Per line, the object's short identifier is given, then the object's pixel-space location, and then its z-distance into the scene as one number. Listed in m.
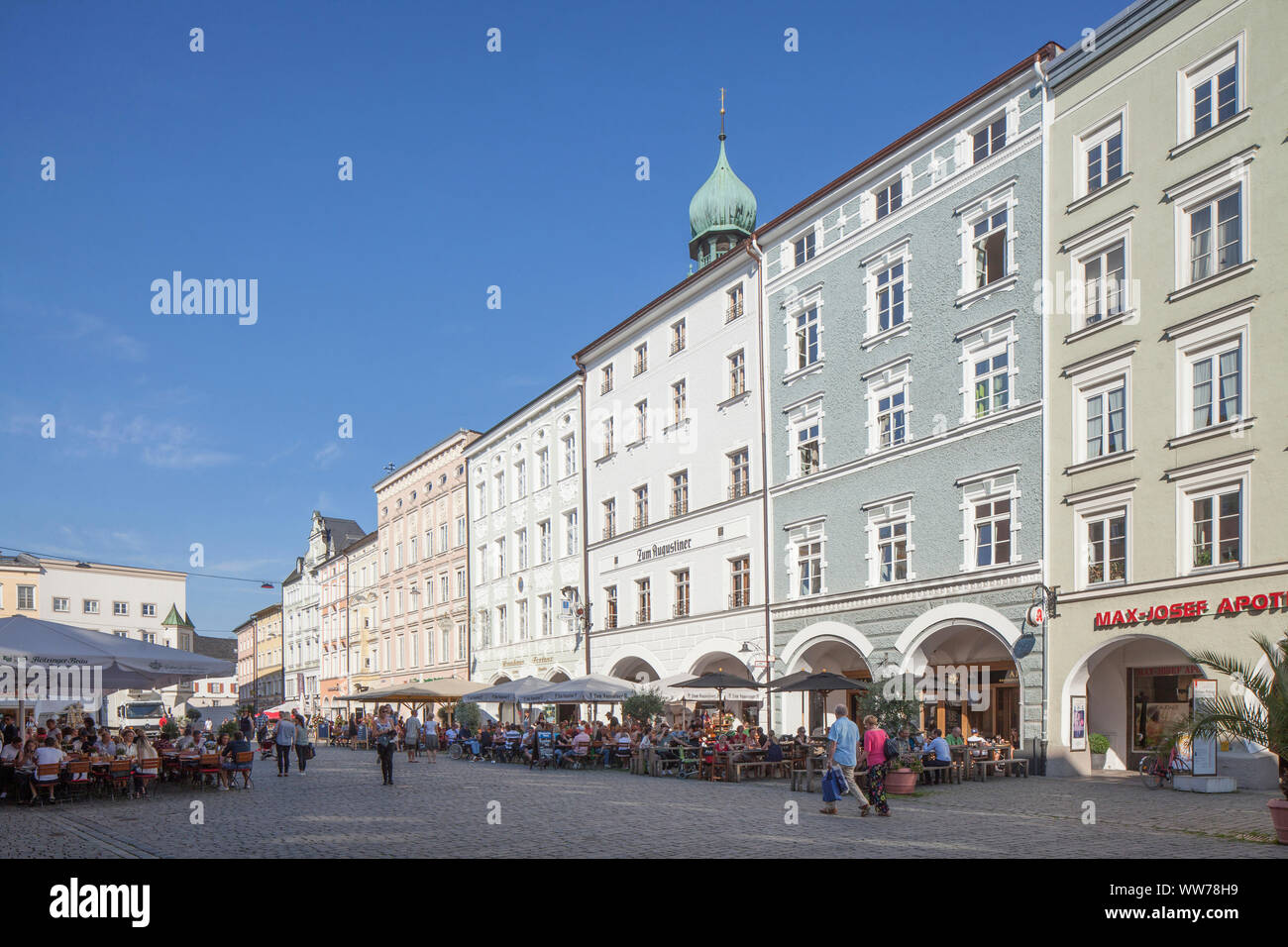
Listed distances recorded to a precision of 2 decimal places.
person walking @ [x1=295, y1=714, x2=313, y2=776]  29.83
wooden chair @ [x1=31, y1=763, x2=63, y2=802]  20.75
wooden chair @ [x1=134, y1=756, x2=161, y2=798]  22.14
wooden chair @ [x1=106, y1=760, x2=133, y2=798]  22.02
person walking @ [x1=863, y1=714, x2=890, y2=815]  17.70
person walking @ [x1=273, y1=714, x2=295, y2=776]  28.95
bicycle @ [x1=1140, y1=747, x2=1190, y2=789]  20.94
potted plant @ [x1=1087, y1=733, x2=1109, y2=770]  25.11
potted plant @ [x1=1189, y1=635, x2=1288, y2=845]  13.16
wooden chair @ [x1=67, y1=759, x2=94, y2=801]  21.34
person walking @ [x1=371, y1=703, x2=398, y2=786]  24.89
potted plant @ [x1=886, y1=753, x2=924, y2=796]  20.72
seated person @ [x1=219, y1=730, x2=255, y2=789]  24.08
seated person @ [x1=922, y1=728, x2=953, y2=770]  23.19
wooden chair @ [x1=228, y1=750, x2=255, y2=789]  24.08
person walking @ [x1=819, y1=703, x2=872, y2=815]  17.94
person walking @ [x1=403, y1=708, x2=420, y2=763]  38.69
